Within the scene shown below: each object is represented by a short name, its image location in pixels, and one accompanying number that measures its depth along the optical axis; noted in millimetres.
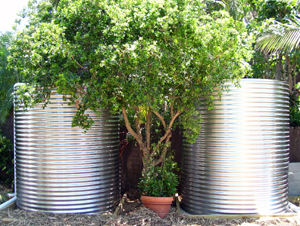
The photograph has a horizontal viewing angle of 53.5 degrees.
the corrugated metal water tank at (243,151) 6484
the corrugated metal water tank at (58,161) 6473
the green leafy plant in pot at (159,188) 6621
